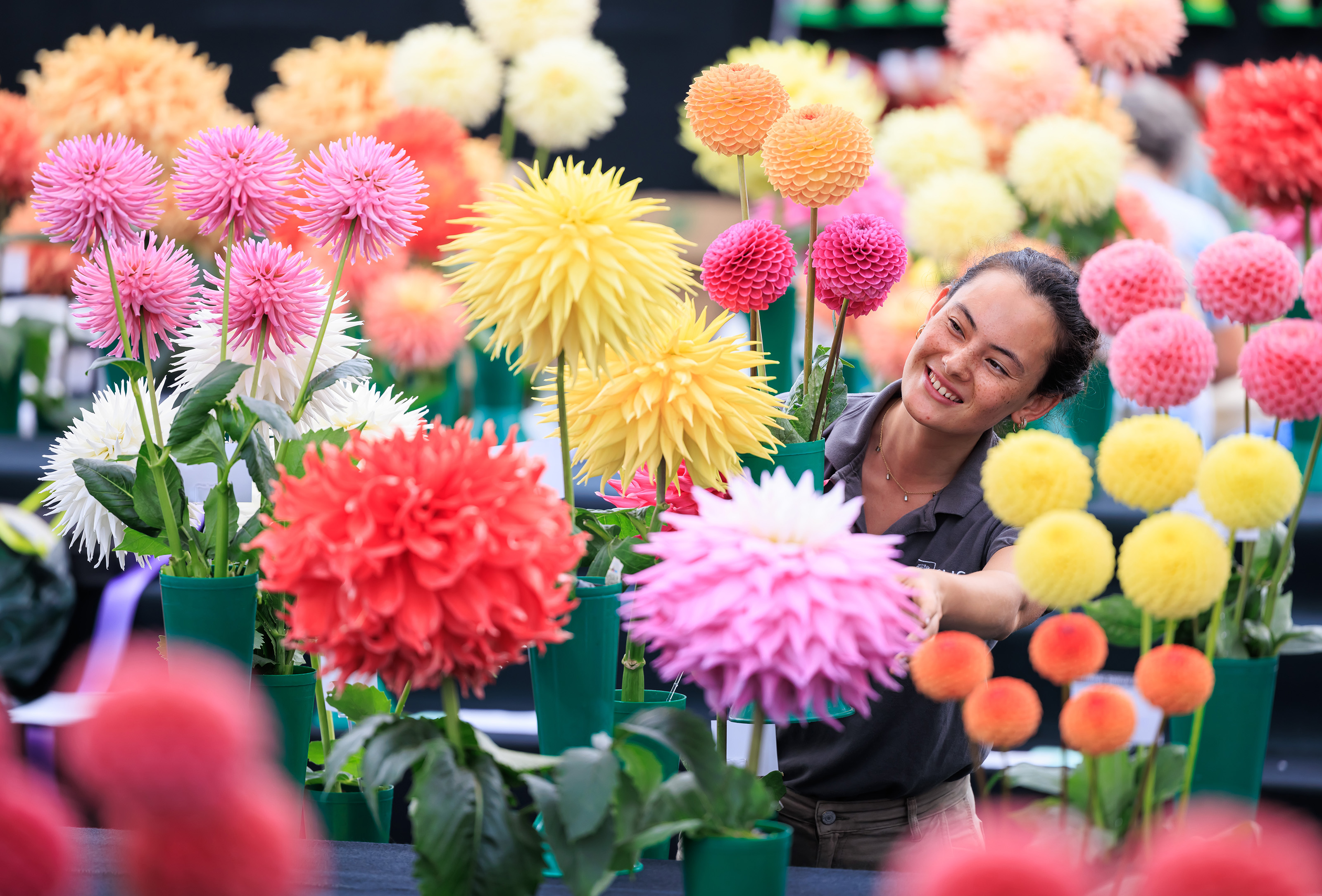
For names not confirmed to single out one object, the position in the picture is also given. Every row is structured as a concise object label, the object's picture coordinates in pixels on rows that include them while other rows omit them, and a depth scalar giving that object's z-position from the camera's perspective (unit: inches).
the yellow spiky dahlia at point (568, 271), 155.8
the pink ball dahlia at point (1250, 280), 151.4
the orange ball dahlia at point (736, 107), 164.8
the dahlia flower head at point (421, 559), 148.6
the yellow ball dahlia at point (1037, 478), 147.9
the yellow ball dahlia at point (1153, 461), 147.1
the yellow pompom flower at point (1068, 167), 235.2
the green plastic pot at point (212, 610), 160.7
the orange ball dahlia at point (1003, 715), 145.4
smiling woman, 182.6
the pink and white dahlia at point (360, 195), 162.5
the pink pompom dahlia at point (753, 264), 163.3
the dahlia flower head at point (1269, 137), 169.6
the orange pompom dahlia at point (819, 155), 162.0
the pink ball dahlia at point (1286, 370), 148.8
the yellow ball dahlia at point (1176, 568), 146.2
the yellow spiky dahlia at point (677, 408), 160.0
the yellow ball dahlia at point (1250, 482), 147.4
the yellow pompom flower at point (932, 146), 254.5
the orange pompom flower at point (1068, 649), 146.0
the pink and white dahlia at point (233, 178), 162.5
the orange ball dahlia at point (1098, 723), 145.6
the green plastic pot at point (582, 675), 158.3
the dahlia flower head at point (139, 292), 163.9
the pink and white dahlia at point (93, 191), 161.2
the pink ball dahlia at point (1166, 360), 147.7
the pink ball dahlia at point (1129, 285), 150.7
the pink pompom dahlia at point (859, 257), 163.3
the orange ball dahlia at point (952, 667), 147.3
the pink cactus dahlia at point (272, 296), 164.5
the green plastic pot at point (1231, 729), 152.8
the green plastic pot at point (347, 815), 165.2
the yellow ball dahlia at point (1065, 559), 145.4
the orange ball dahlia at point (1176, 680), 145.8
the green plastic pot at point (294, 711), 164.0
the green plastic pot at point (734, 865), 150.7
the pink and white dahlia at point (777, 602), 148.2
